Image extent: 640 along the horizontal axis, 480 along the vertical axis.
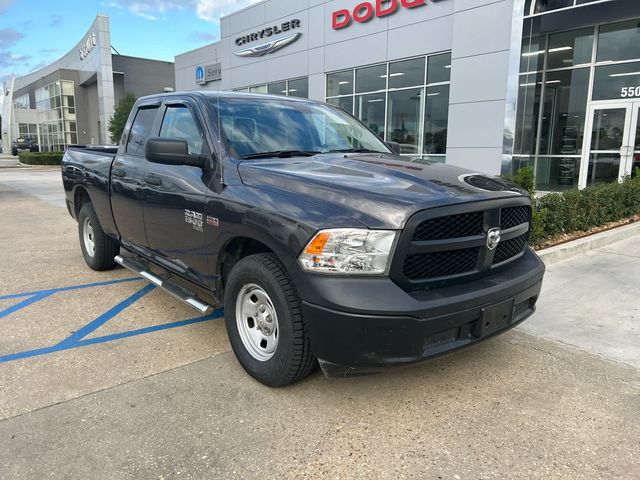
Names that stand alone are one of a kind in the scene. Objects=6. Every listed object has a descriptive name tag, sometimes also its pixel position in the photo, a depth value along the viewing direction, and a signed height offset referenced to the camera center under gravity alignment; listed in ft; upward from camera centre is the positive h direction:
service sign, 80.64 +11.30
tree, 116.47 +5.74
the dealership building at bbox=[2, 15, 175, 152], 129.18 +16.27
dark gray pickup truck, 8.43 -1.80
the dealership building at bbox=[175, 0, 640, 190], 40.34 +5.99
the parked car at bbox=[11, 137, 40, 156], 174.67 -2.18
